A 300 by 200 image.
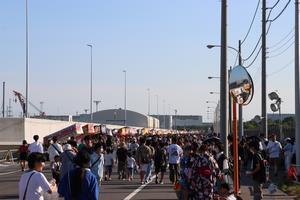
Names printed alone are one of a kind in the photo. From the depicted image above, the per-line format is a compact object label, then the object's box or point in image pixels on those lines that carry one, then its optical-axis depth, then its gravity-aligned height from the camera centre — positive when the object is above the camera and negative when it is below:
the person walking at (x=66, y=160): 15.27 -0.85
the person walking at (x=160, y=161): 24.11 -1.39
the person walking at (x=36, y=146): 23.92 -0.82
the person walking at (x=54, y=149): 20.11 -0.79
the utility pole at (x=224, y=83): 19.98 +1.37
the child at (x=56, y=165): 18.14 -1.22
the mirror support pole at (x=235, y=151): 11.13 -0.46
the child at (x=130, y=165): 26.01 -1.67
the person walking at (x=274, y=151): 27.08 -1.11
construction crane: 115.57 +5.25
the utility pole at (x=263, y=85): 33.06 +2.14
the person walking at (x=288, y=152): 27.02 -1.15
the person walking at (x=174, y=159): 22.91 -1.24
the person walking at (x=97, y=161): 15.74 -0.90
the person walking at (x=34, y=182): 8.58 -0.79
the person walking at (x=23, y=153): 31.81 -1.43
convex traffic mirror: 11.16 +0.71
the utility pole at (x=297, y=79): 22.50 +1.67
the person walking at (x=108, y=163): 26.30 -1.59
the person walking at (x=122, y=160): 26.22 -1.46
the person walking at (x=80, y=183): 8.60 -0.80
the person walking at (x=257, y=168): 13.98 -0.96
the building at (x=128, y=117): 180.93 +2.29
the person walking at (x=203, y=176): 10.79 -0.89
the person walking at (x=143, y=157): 24.14 -1.23
